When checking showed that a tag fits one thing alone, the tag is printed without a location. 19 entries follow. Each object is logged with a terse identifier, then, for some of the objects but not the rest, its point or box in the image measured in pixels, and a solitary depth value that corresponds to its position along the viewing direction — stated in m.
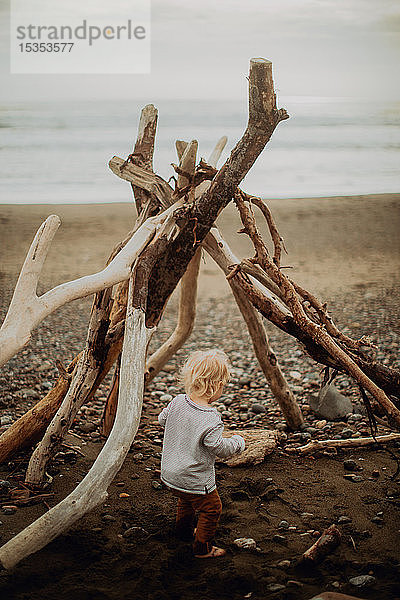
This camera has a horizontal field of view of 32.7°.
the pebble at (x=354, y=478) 3.58
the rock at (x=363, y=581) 2.58
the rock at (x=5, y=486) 3.39
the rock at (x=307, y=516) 3.18
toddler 2.76
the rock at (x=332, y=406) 4.47
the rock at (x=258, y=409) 4.65
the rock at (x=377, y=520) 3.13
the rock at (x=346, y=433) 4.17
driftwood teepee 2.64
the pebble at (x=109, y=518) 3.12
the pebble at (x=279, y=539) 2.95
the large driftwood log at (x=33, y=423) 3.62
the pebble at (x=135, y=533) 2.97
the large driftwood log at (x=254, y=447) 3.74
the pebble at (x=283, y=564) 2.73
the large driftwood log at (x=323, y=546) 2.74
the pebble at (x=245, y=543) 2.88
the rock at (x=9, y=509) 3.18
